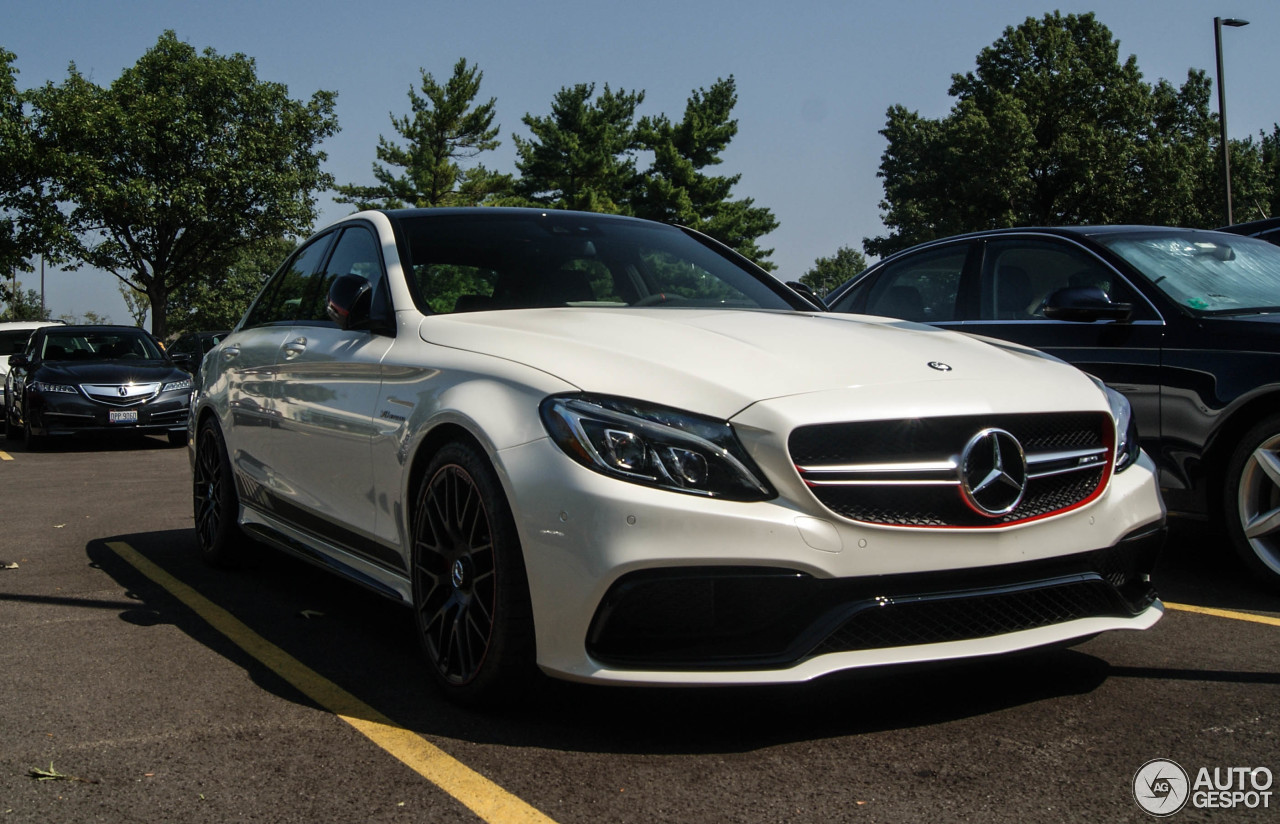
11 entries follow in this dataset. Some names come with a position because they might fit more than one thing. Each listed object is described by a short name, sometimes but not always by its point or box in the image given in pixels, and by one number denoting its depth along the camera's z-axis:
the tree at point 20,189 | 33.66
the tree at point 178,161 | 35.66
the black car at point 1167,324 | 5.09
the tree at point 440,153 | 52.56
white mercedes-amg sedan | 3.03
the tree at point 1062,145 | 47.56
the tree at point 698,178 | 55.81
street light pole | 25.97
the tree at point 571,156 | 53.53
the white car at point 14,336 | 19.45
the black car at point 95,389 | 14.32
